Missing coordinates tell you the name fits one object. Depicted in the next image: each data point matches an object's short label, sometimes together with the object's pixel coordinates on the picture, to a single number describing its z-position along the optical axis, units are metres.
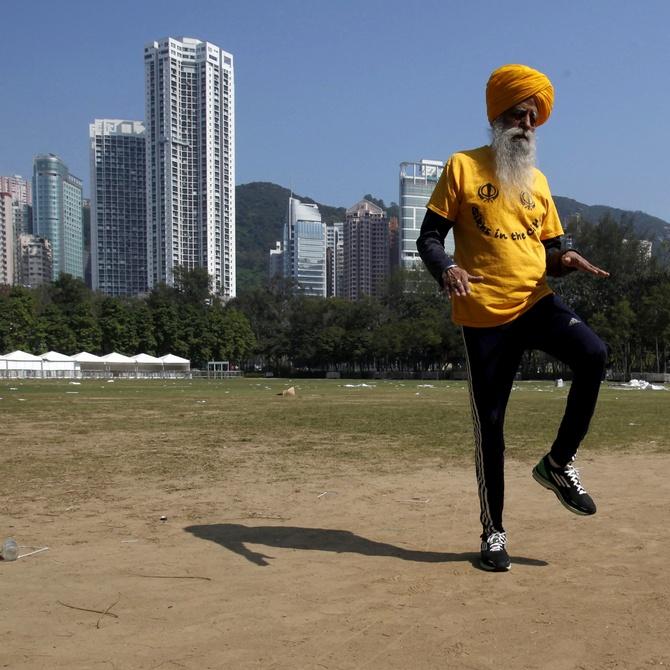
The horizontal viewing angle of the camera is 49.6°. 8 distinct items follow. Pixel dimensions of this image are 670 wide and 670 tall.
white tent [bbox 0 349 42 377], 61.62
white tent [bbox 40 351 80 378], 64.00
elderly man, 4.03
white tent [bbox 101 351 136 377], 66.94
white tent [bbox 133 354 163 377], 71.06
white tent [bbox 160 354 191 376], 72.94
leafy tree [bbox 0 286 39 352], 72.94
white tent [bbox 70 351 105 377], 65.31
